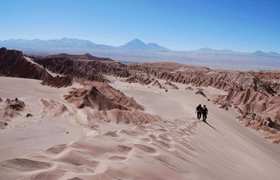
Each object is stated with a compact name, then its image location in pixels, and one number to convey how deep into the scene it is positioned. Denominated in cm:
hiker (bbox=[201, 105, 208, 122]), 1685
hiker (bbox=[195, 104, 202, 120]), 1740
